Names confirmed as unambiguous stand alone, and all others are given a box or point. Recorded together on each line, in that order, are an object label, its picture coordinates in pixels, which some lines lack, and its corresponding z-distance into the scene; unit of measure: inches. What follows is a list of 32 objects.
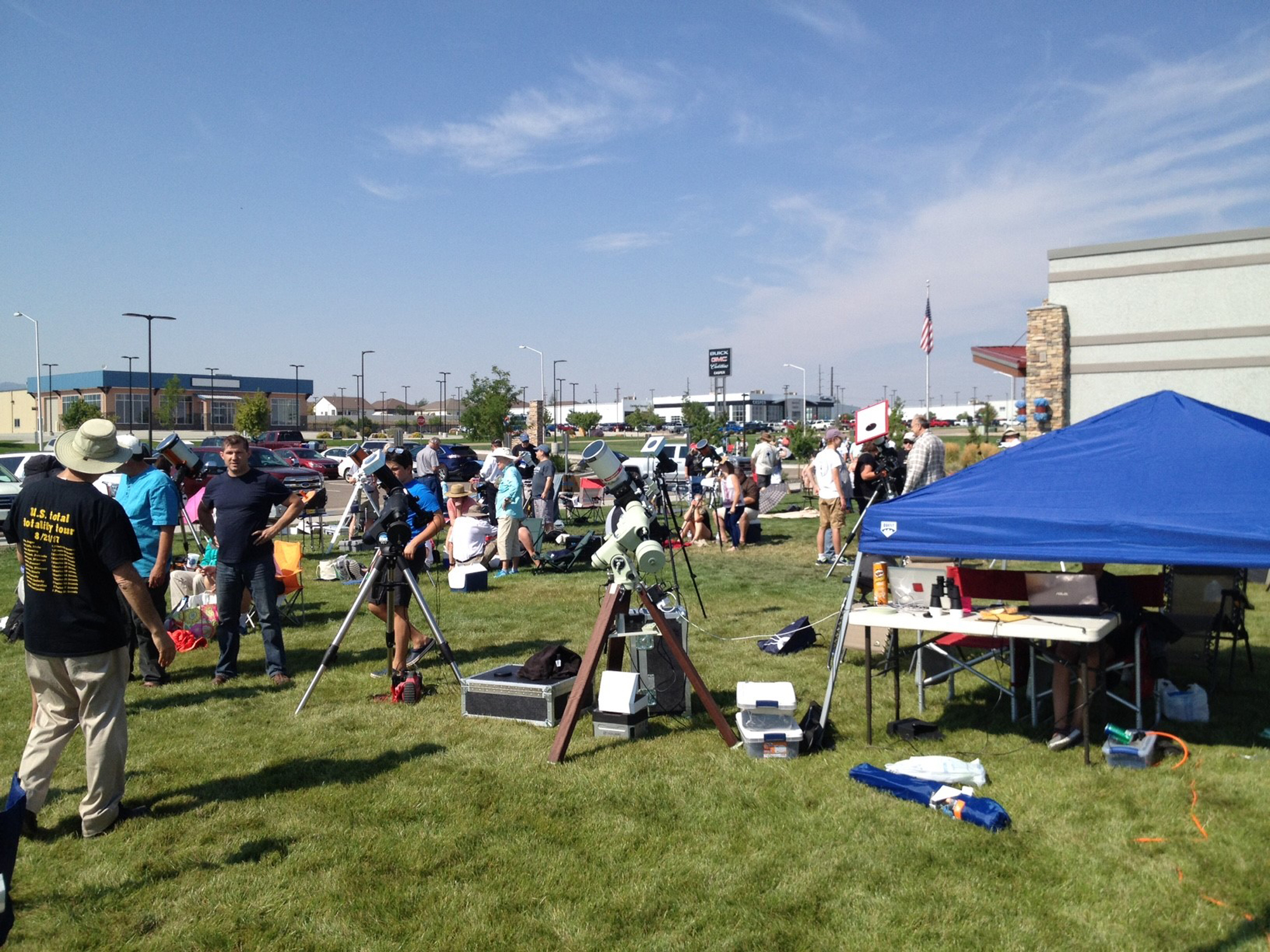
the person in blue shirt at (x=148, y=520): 276.2
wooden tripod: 223.6
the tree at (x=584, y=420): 3668.8
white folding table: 208.8
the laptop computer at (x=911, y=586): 246.5
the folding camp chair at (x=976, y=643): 241.8
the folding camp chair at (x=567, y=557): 526.3
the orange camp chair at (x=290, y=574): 381.4
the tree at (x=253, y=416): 2317.9
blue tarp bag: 181.3
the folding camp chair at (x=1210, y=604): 272.2
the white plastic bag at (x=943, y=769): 203.2
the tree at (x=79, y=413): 2228.1
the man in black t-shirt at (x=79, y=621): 174.2
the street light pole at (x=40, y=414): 1756.6
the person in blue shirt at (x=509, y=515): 504.7
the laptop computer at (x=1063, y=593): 227.3
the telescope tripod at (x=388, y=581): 261.9
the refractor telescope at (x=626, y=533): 225.3
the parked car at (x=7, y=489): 705.0
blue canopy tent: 206.7
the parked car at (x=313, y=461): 1238.3
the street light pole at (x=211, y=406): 2935.5
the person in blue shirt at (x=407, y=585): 273.1
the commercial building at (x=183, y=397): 2913.4
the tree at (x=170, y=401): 2508.6
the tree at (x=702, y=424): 1614.2
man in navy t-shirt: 283.0
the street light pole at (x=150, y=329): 1690.5
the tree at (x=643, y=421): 4394.7
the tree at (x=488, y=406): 1776.6
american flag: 1237.1
